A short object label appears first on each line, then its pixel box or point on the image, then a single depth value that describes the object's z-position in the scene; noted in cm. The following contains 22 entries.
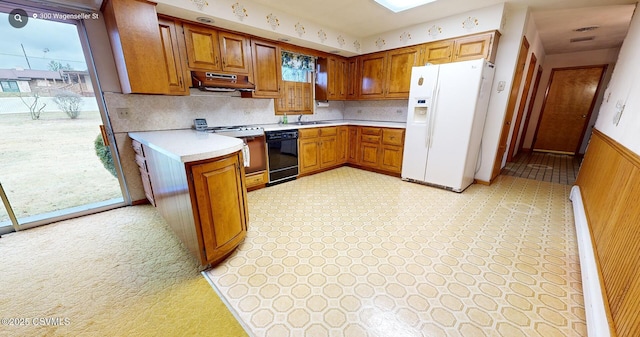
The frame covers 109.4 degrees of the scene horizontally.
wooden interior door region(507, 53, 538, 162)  420
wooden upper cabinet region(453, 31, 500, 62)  305
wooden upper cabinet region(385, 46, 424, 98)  378
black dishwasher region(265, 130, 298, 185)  347
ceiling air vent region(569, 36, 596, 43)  430
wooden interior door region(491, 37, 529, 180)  334
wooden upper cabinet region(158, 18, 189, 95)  258
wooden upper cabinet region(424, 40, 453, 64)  340
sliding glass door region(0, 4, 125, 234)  219
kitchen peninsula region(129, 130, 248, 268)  158
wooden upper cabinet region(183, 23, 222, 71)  277
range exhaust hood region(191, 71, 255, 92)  283
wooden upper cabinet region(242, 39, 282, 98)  336
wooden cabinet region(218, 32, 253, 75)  302
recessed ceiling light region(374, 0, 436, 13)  282
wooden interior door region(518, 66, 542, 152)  552
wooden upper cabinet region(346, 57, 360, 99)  468
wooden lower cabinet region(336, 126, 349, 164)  445
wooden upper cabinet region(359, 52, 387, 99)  427
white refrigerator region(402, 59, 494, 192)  301
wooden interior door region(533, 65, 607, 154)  542
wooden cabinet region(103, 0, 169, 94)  219
